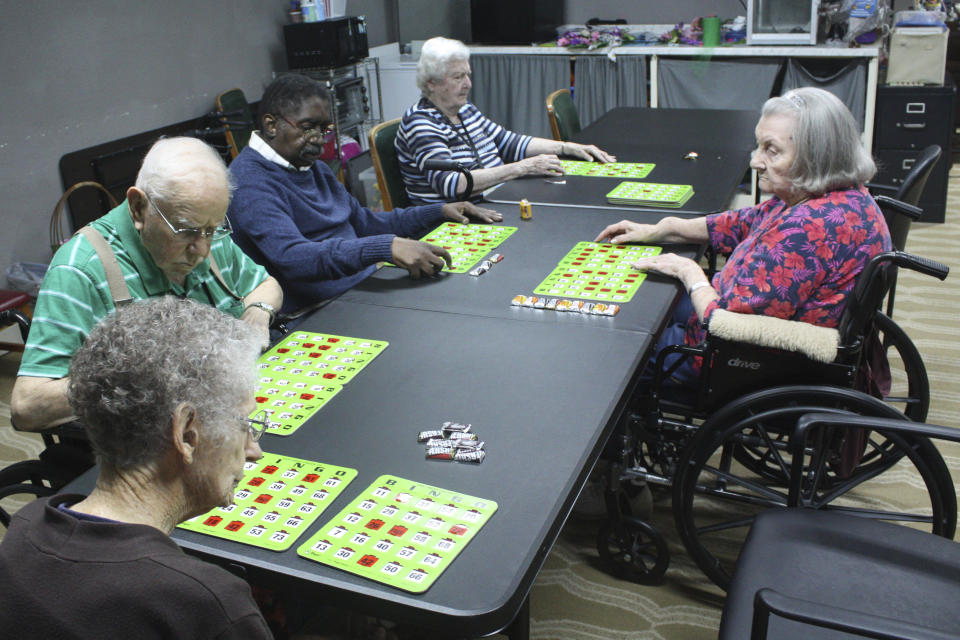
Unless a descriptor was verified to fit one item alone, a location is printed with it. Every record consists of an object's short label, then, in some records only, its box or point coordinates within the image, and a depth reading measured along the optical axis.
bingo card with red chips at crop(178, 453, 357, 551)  1.30
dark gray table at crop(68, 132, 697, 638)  1.19
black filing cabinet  4.81
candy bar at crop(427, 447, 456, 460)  1.47
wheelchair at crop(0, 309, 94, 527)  1.86
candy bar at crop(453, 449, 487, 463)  1.45
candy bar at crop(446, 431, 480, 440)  1.50
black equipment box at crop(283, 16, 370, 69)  5.32
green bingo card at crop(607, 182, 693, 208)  2.81
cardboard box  4.79
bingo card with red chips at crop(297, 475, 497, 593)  1.20
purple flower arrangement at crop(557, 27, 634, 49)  5.91
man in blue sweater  2.32
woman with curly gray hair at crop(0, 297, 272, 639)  0.89
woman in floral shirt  1.95
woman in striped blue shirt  3.24
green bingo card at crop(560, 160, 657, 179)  3.25
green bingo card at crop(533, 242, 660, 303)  2.16
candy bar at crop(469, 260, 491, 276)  2.33
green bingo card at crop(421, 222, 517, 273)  2.44
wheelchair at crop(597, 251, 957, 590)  1.83
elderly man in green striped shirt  1.65
